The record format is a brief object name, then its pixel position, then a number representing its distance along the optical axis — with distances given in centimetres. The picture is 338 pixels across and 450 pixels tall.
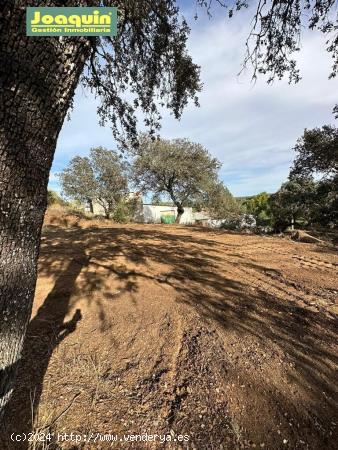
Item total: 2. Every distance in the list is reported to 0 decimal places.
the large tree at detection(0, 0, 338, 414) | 95
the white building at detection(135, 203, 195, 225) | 2316
